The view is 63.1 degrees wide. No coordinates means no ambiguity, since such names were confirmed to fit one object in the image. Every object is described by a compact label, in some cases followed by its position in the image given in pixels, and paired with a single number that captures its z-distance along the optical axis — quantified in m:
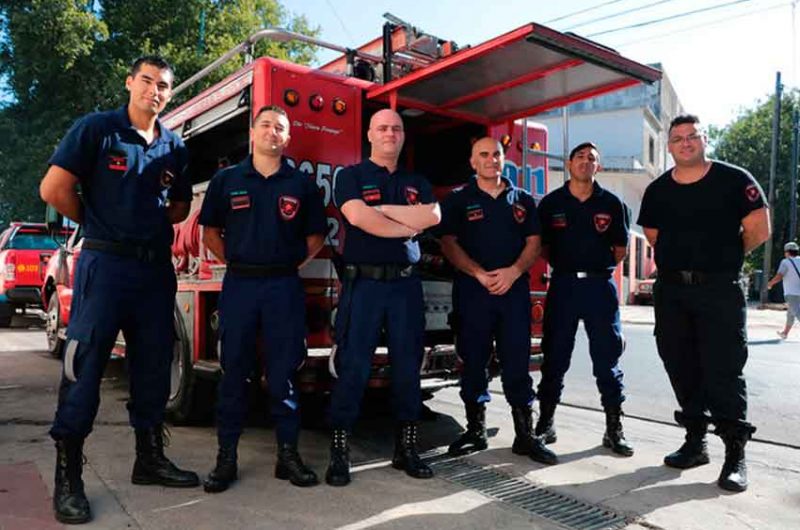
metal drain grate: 3.11
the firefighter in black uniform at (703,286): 3.71
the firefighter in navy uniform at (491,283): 4.02
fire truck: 3.87
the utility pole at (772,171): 23.55
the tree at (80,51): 13.90
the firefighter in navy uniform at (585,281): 4.19
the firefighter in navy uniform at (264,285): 3.46
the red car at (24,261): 11.64
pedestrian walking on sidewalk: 11.22
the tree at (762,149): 32.31
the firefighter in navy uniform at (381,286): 3.58
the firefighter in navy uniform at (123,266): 3.09
